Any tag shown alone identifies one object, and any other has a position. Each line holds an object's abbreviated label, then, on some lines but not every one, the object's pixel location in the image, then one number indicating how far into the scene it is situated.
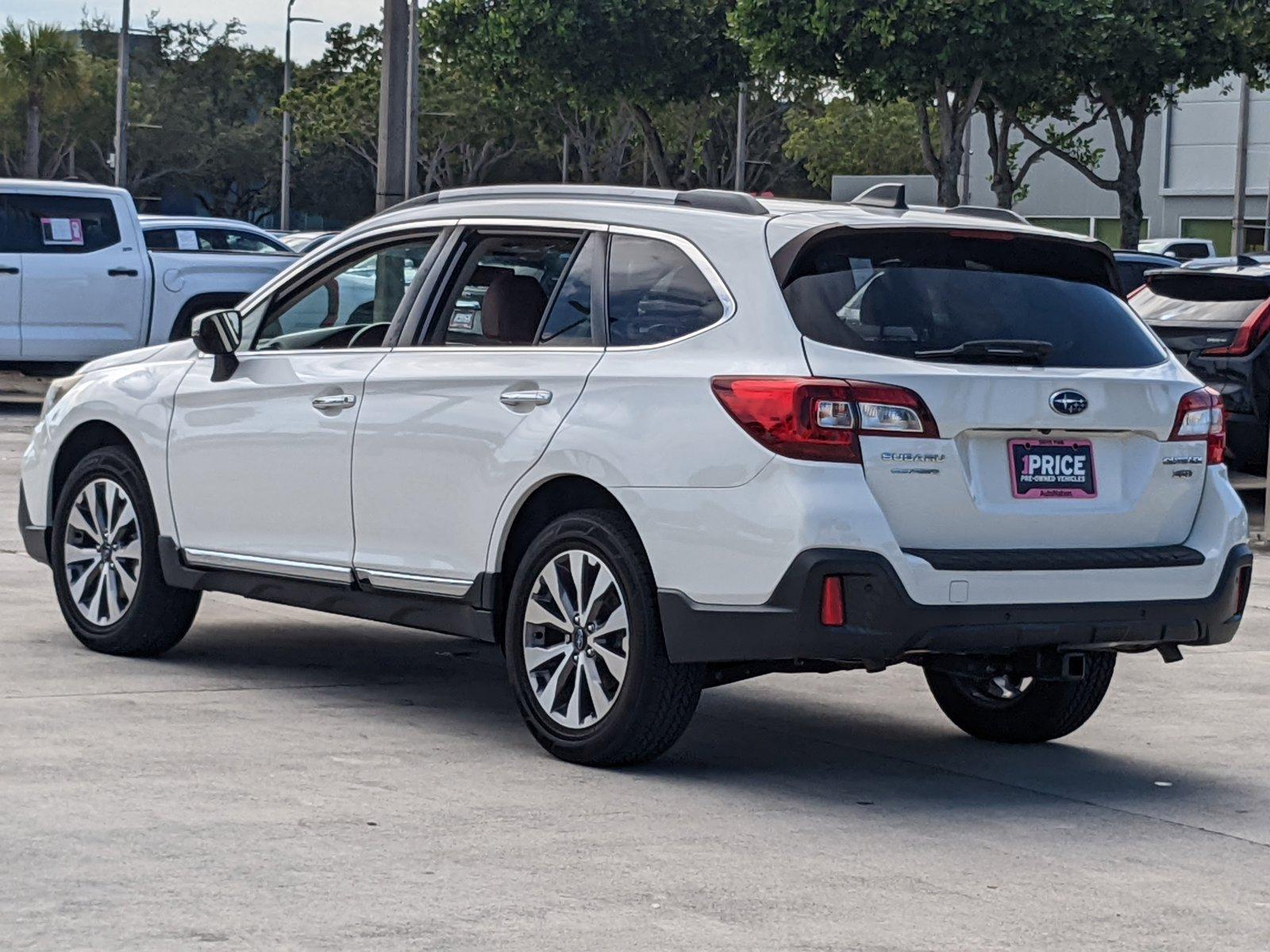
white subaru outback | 6.23
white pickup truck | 20.20
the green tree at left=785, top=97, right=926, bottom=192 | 71.19
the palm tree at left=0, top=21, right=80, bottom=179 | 78.94
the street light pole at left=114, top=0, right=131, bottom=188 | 55.93
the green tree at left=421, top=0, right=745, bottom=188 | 39.72
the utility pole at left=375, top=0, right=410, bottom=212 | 19.55
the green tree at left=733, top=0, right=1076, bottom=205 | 33.66
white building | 58.47
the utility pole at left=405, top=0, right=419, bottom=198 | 35.06
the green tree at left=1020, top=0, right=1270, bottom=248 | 34.97
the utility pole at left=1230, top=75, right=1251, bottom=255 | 41.22
